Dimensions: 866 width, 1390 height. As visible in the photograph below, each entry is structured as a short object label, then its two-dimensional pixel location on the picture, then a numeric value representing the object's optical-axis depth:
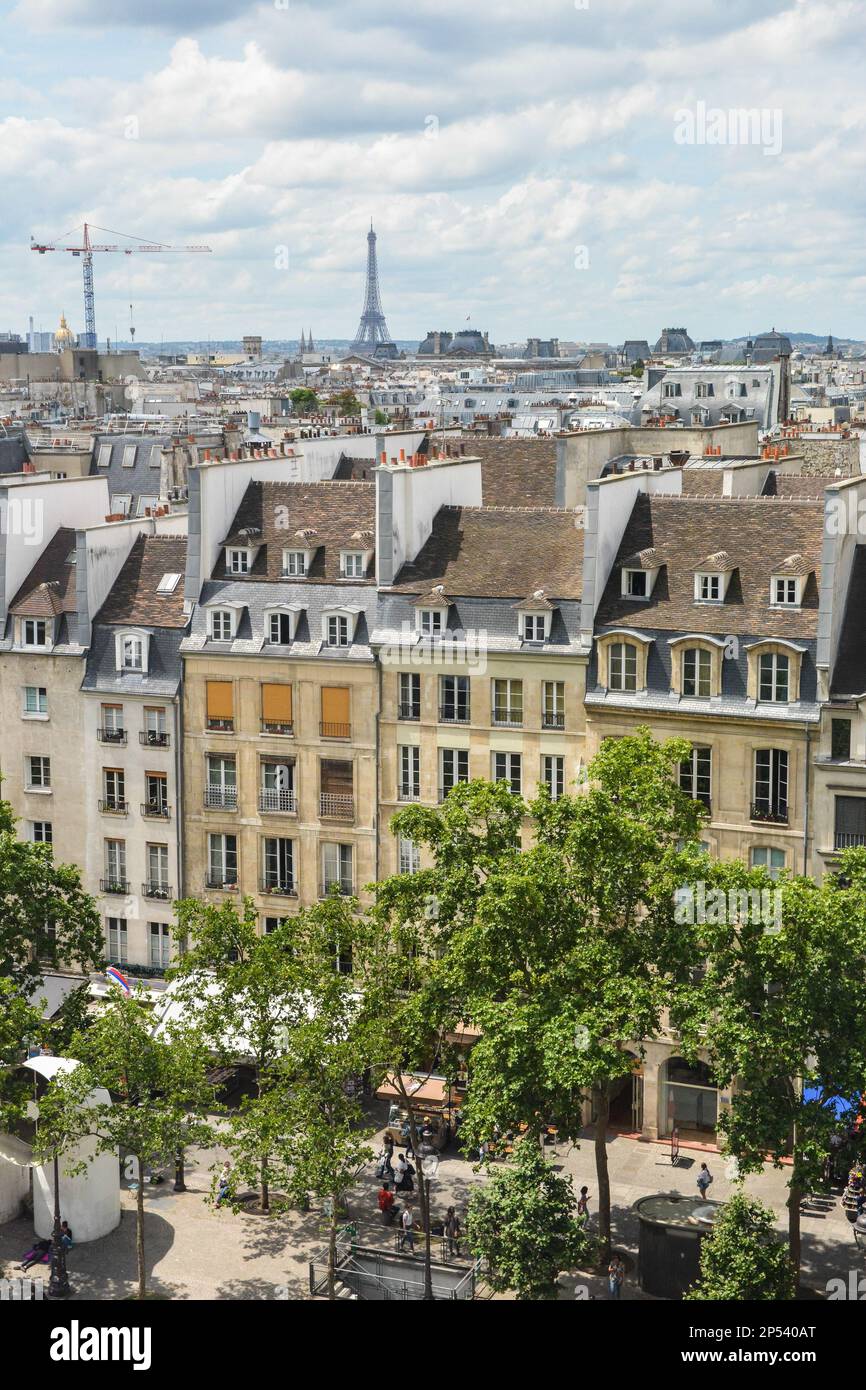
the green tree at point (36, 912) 48.44
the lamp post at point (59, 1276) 44.44
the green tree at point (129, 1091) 43.09
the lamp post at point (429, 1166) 48.94
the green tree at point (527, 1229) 42.00
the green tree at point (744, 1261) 39.62
